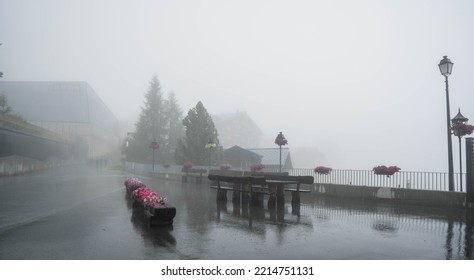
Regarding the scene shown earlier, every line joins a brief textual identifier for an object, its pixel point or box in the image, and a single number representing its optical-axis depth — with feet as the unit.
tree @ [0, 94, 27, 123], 124.77
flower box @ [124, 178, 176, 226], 24.71
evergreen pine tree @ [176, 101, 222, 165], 145.38
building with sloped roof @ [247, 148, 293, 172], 153.58
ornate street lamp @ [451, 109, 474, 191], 40.87
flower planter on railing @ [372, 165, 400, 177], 45.82
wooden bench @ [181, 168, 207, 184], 84.17
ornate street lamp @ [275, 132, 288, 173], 74.54
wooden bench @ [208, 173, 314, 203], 37.24
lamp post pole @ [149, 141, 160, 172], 129.49
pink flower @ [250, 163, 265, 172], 69.85
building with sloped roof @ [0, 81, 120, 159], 140.36
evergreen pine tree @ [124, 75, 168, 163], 194.59
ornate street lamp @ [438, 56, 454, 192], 40.81
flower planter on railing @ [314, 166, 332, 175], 54.29
